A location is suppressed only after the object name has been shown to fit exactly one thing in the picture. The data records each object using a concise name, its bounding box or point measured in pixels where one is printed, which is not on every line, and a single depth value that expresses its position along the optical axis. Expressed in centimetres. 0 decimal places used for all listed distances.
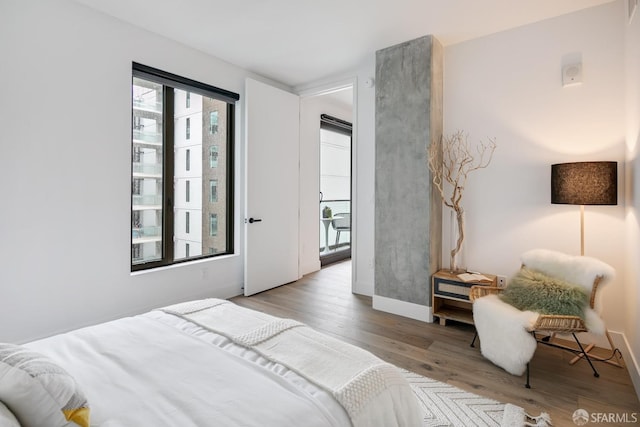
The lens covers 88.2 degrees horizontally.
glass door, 558
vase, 311
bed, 85
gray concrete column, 311
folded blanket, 108
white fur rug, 208
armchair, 208
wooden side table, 287
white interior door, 385
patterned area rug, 173
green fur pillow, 214
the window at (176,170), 328
